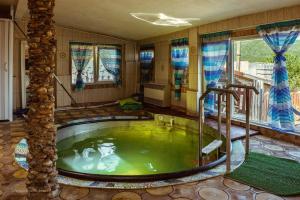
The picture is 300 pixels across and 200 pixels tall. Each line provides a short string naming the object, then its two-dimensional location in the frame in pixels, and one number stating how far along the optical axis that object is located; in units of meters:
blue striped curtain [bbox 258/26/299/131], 4.73
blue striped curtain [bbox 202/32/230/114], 6.07
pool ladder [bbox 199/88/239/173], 3.20
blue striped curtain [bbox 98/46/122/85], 9.07
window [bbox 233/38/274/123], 5.49
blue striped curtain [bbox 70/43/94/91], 8.38
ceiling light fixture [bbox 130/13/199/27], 5.83
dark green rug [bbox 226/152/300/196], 2.89
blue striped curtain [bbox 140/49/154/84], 8.88
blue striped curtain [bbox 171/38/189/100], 7.25
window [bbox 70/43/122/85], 8.45
